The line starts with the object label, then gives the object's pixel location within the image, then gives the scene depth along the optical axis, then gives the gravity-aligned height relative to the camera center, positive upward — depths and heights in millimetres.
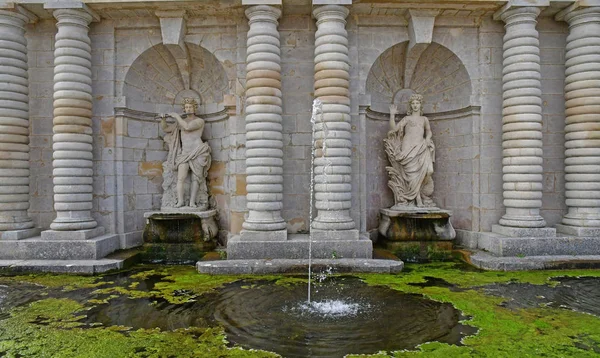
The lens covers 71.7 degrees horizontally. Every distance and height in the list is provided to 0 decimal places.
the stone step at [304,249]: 8688 -1383
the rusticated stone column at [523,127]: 9305 +1269
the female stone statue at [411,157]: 10281 +652
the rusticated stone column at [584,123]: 9344 +1363
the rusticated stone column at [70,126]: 9242 +1297
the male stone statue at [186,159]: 10375 +620
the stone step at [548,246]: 9000 -1373
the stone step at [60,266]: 8250 -1656
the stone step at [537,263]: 8375 -1627
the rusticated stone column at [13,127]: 9227 +1280
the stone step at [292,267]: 8070 -1630
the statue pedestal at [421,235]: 9609 -1217
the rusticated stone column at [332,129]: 9000 +1183
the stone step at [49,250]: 8883 -1418
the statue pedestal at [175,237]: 9594 -1255
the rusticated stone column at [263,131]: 8938 +1146
